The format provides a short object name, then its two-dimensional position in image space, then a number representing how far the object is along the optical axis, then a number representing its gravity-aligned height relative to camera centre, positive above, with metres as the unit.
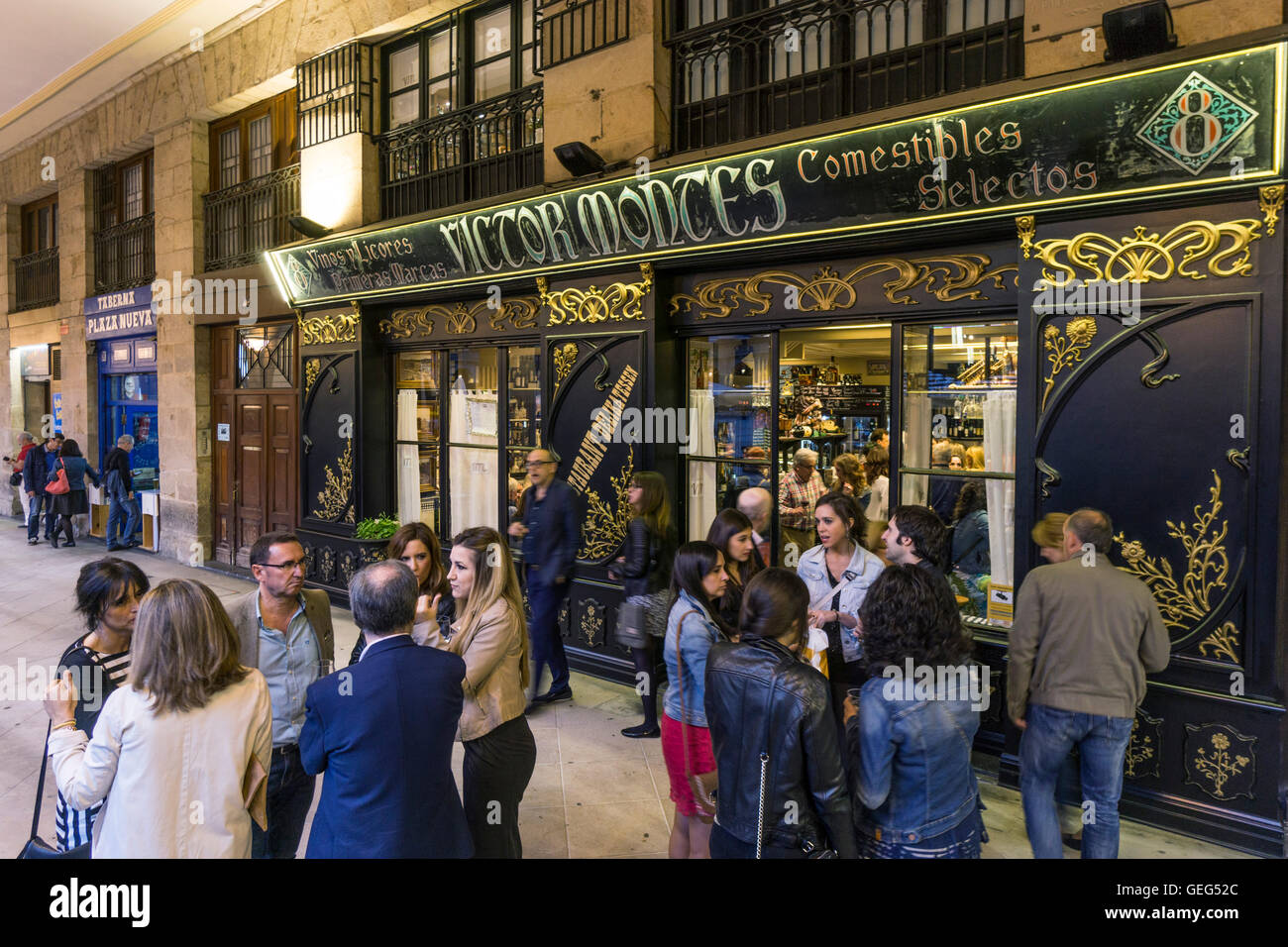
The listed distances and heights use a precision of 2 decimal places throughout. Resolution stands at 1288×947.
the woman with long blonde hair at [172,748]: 2.50 -0.92
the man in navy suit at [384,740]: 2.59 -0.93
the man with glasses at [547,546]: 6.40 -0.84
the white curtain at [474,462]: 8.80 -0.29
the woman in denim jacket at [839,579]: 4.38 -0.77
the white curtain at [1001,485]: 5.51 -0.34
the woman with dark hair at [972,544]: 5.66 -0.73
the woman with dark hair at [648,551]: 5.85 -0.79
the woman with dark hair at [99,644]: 2.96 -0.77
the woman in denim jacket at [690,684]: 3.35 -0.98
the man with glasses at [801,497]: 6.60 -0.49
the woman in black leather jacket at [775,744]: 2.62 -0.96
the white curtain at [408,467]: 9.63 -0.37
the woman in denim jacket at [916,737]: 2.65 -0.94
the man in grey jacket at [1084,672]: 3.76 -1.05
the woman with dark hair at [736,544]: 4.39 -0.56
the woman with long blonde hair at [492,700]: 3.40 -1.06
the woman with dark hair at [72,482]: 13.21 -0.74
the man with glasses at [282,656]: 3.34 -0.88
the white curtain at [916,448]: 5.91 -0.10
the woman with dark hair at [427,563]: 4.20 -0.63
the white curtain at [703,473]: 7.13 -0.33
